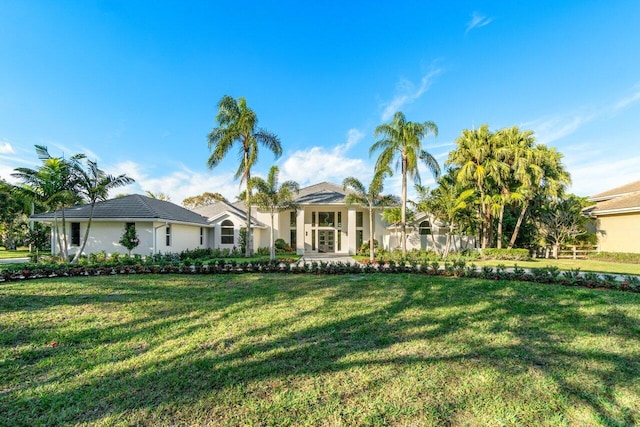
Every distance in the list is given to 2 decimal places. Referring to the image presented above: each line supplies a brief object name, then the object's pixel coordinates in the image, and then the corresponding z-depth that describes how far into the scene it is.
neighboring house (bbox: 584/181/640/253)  18.06
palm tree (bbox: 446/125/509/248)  20.00
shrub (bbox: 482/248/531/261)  18.62
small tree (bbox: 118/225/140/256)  16.84
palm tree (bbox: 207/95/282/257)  19.20
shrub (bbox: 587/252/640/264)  16.80
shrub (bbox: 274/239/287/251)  24.09
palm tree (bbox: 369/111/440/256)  18.25
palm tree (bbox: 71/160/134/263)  14.24
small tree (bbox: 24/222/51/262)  21.30
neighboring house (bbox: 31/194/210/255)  17.12
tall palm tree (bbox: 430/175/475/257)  18.90
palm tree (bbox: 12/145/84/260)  13.58
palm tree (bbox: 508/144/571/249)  19.59
